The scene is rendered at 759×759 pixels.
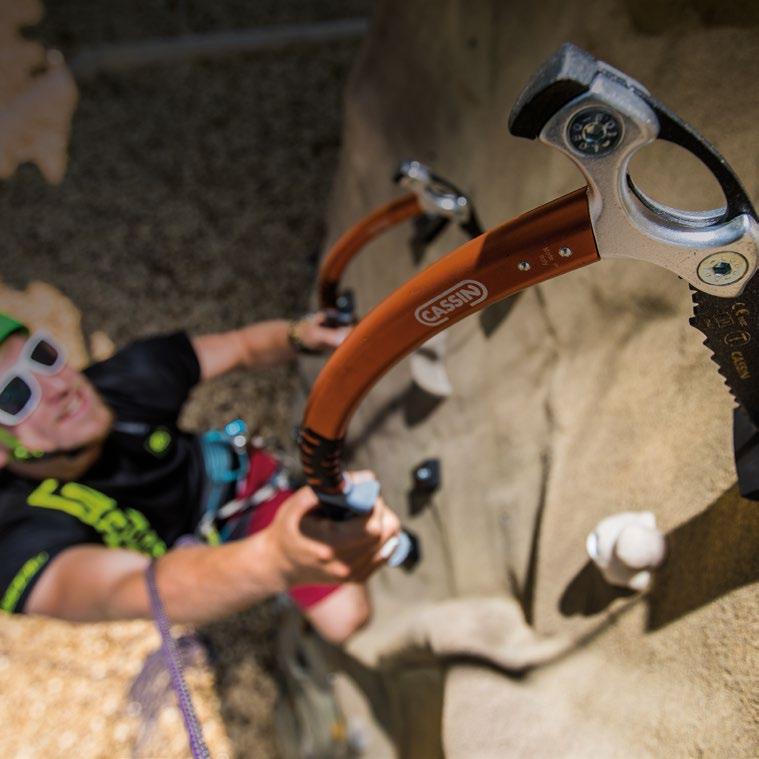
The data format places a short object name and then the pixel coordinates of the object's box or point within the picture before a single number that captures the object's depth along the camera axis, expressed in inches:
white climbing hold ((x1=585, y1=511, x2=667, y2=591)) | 26.7
